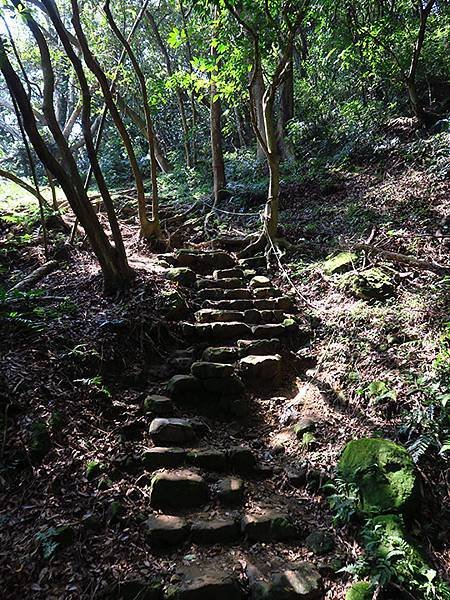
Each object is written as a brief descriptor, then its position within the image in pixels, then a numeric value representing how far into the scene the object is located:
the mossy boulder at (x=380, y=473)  2.88
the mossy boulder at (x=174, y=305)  5.15
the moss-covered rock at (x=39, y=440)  3.19
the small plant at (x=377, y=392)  3.69
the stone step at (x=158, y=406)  3.91
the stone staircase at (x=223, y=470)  2.60
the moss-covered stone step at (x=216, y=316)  5.41
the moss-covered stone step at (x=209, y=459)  3.36
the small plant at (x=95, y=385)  3.88
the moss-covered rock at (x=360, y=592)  2.45
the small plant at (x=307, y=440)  3.75
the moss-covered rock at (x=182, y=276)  6.06
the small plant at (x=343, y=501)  3.00
